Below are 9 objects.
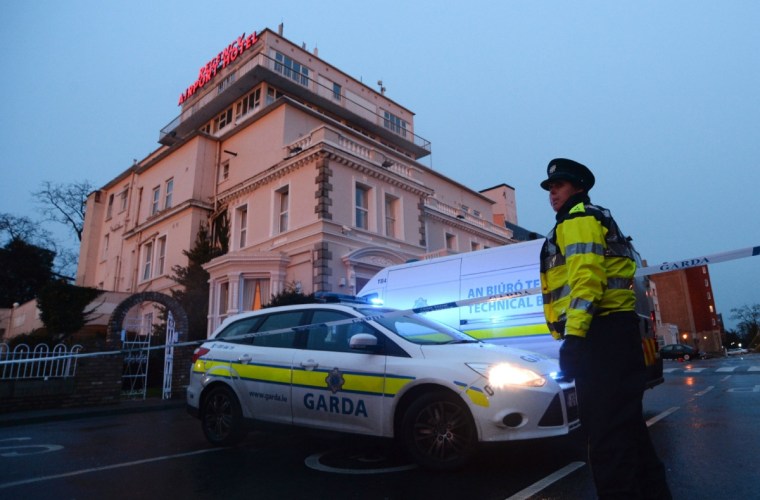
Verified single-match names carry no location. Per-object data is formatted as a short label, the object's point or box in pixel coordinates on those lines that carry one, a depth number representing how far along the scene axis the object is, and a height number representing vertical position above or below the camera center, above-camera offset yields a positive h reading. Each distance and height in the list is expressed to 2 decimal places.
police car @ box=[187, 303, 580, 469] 4.07 -0.18
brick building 78.06 +8.28
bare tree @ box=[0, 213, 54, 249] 38.69 +11.32
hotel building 18.69 +8.06
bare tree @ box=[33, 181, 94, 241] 39.00 +13.31
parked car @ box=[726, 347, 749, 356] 61.76 +0.53
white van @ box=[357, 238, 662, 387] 7.23 +1.18
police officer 2.53 +0.03
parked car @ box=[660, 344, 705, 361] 36.16 +0.39
